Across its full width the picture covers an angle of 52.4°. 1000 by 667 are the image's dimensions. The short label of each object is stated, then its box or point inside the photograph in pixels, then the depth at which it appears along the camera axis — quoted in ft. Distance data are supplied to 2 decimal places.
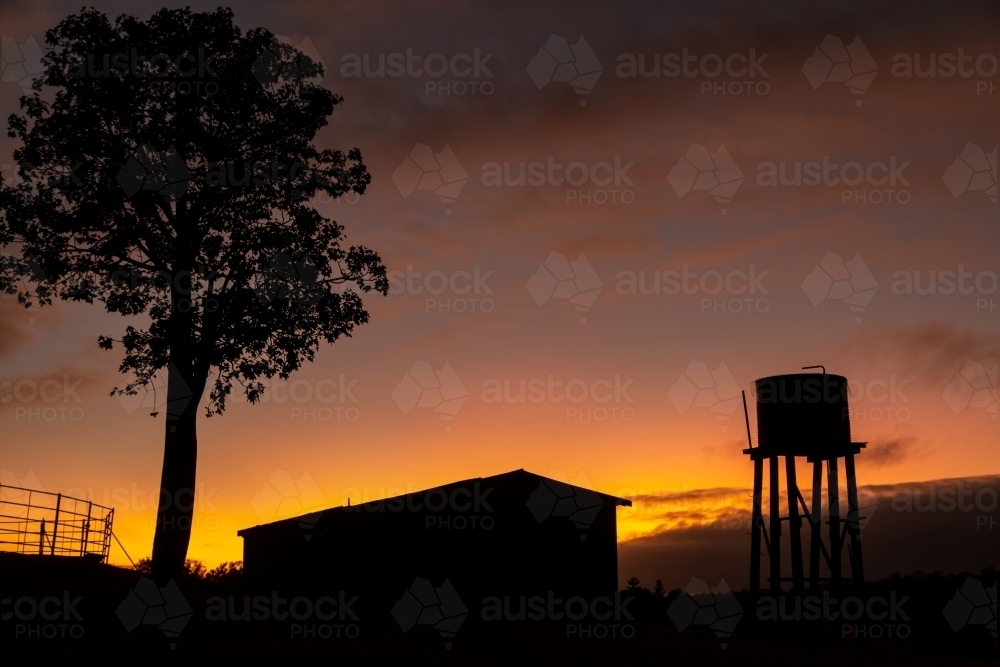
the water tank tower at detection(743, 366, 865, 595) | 96.73
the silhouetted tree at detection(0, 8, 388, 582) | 86.48
